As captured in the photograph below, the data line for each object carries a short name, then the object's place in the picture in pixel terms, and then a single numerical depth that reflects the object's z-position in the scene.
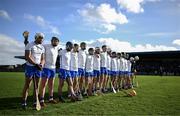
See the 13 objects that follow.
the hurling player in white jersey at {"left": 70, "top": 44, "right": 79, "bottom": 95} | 5.65
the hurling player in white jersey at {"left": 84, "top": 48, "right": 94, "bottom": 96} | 6.38
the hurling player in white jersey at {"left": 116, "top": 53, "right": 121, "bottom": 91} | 8.32
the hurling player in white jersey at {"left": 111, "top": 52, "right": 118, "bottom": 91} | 7.78
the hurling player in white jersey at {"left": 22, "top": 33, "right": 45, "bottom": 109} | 4.41
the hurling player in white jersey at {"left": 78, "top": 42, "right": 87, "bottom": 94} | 6.19
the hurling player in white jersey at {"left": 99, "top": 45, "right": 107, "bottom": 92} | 7.08
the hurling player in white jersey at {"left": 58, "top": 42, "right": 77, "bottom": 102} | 5.38
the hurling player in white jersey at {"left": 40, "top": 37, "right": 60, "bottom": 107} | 4.85
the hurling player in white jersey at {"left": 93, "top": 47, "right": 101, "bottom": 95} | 6.73
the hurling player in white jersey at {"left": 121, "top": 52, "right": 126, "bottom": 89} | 8.66
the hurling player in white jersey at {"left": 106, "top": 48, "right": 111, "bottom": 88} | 7.38
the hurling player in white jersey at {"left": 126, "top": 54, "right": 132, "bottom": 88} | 9.05
